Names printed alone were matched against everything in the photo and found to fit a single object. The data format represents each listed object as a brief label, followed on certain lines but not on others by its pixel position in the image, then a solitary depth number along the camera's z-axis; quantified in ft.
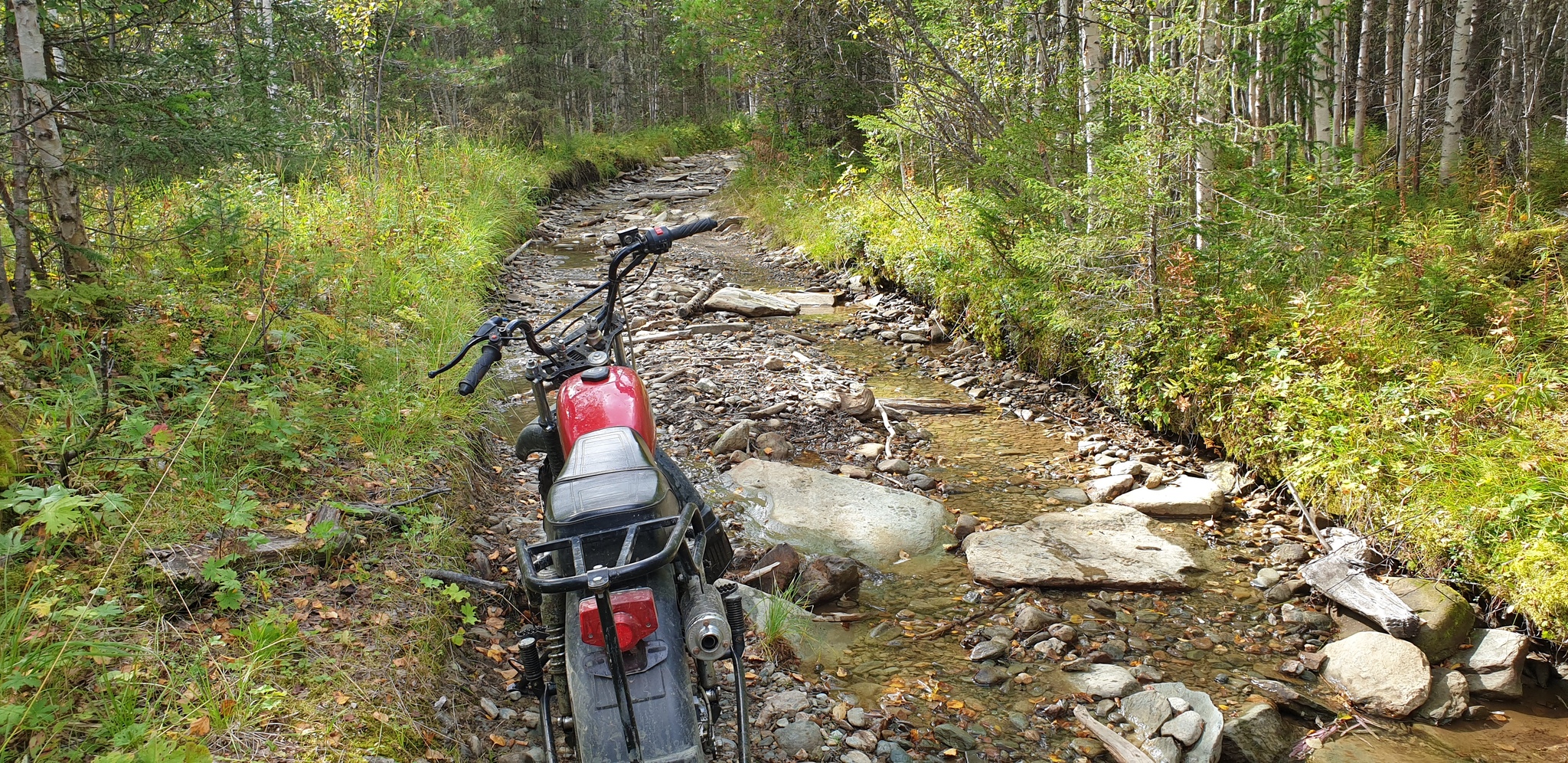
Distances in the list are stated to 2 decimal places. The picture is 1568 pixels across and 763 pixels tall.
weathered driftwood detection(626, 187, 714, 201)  66.85
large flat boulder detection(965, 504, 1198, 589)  14.51
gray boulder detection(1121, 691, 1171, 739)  10.73
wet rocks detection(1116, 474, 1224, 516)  16.89
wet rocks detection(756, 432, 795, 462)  19.71
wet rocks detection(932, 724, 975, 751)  10.44
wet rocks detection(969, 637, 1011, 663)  12.44
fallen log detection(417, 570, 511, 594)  11.41
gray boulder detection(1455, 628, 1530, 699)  11.53
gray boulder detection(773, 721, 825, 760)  10.00
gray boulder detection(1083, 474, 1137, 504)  17.89
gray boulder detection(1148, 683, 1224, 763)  10.32
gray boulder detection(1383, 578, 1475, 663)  12.24
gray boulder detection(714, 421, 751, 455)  19.53
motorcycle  6.95
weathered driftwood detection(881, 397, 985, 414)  23.18
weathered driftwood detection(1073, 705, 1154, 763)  10.12
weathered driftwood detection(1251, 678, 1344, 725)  11.34
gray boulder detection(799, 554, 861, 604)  13.56
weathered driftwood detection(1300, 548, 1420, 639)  12.44
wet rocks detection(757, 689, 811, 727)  10.63
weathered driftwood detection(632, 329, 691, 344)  28.96
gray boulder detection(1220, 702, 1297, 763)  10.46
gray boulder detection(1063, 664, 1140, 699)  11.54
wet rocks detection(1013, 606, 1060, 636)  13.10
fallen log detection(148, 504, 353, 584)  9.39
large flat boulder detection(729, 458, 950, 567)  15.72
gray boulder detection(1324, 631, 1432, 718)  11.30
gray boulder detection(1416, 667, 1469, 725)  11.25
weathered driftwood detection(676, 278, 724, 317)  32.58
